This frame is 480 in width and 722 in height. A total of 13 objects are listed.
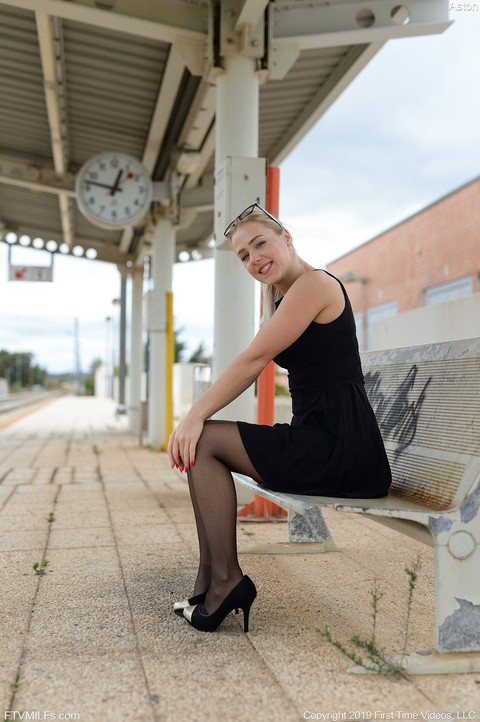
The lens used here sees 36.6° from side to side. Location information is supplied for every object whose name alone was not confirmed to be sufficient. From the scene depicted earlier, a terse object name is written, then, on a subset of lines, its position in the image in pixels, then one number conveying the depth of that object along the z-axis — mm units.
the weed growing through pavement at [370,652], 2125
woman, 2498
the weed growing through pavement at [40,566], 3309
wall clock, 8656
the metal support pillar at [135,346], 14531
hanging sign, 12844
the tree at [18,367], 112000
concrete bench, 2145
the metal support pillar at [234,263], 5320
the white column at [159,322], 10164
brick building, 18859
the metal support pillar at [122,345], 17594
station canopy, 5277
